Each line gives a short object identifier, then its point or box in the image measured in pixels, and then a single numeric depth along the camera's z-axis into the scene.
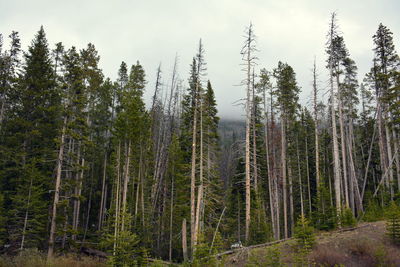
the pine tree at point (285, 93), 27.56
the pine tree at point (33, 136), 18.33
